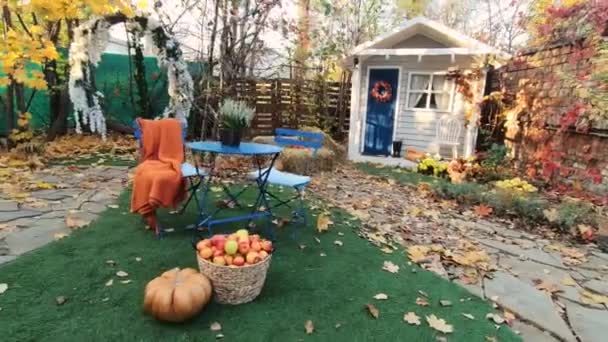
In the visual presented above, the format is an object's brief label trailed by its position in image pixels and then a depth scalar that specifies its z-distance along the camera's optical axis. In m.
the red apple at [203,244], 2.32
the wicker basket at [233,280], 2.19
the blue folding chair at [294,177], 3.36
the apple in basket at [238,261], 2.21
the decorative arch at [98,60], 4.92
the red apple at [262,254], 2.27
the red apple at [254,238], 2.37
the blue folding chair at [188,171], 3.32
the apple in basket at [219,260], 2.21
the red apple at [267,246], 2.36
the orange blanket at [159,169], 3.09
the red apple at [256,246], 2.30
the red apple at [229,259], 2.22
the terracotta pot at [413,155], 8.01
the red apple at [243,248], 2.27
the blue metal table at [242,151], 3.10
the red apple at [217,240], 2.32
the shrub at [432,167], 6.84
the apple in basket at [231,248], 2.23
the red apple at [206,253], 2.26
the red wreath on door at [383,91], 8.35
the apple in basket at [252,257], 2.23
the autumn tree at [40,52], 4.45
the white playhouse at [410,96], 7.62
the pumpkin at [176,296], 1.99
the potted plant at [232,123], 3.21
